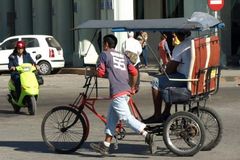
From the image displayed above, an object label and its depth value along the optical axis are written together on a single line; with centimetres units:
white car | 2664
